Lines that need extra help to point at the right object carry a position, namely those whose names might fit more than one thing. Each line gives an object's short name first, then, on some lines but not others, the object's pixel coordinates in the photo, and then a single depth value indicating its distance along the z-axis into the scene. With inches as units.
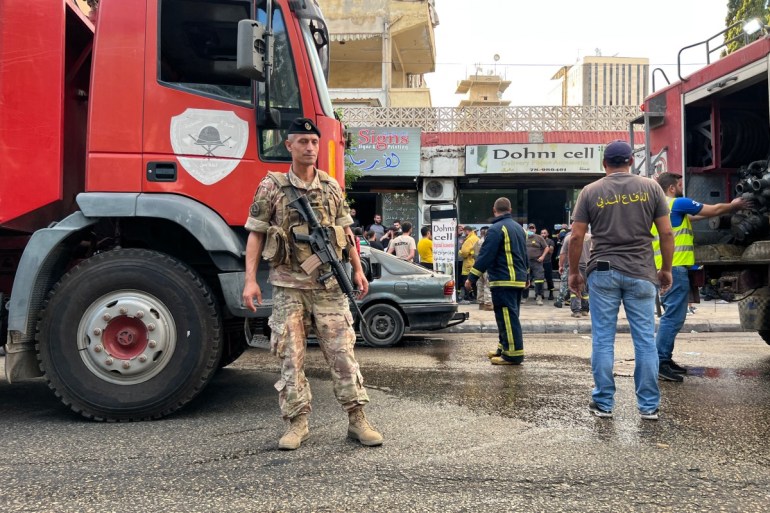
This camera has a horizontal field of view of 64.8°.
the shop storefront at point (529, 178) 671.1
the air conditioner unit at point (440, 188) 697.0
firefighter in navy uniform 255.1
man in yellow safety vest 210.5
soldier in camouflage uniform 139.3
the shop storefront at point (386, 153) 676.7
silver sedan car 324.2
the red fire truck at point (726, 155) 219.8
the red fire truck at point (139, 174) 155.0
